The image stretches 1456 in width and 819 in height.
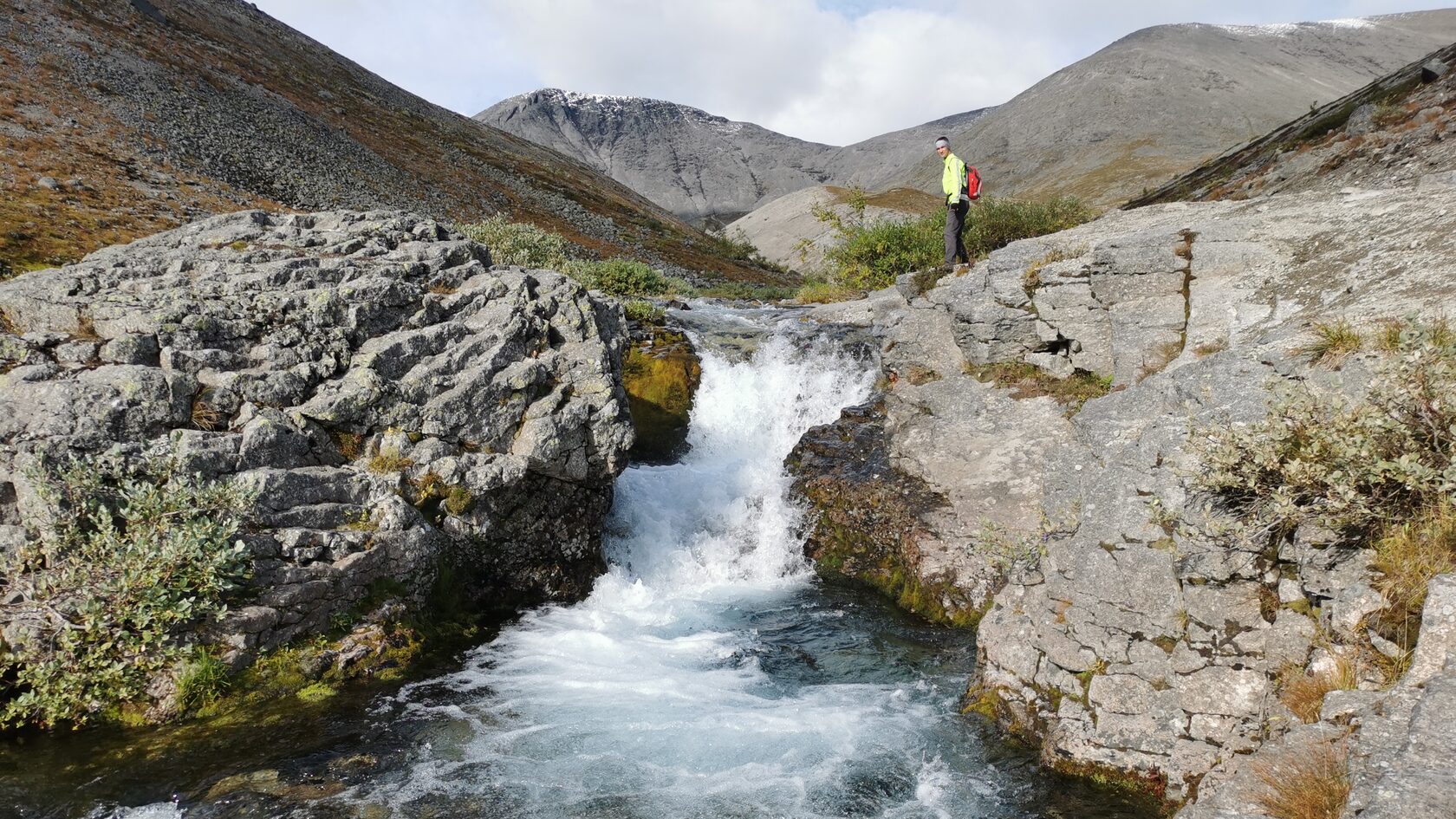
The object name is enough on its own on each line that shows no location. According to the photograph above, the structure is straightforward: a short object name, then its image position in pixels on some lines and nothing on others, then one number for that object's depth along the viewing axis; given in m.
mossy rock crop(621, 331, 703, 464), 18.80
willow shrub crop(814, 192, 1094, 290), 28.00
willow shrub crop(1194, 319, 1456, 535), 5.96
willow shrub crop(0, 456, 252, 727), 8.35
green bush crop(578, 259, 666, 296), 30.64
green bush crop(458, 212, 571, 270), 28.72
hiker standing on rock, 17.34
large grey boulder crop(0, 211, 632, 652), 9.68
